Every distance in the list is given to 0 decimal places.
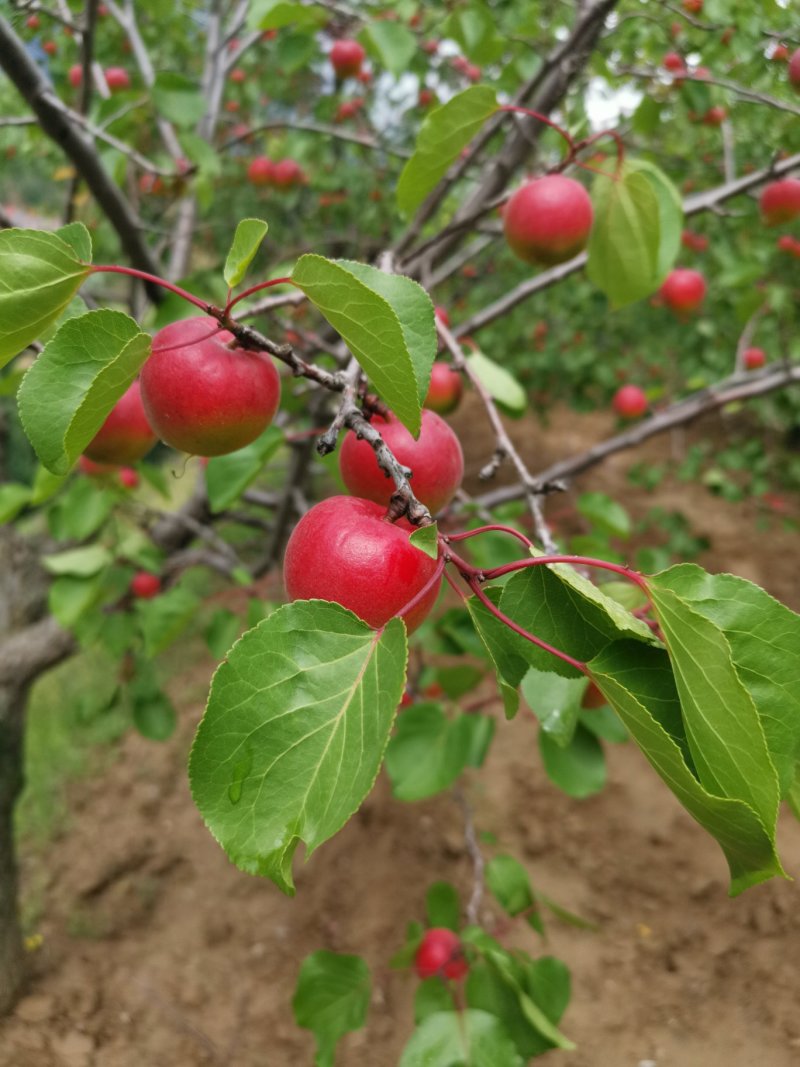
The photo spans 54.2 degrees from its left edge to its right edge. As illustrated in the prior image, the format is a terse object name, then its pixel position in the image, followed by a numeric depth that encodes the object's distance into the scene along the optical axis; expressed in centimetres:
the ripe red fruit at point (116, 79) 69
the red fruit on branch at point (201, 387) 21
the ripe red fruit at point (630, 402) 93
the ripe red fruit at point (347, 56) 76
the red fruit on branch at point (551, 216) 34
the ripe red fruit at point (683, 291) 69
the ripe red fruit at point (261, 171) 99
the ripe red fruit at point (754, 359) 86
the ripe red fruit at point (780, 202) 50
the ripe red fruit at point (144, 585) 62
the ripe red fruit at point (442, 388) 37
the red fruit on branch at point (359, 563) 19
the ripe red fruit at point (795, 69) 43
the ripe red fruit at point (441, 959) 48
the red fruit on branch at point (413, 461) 23
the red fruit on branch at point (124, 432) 28
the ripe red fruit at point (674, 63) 67
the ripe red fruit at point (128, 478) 75
